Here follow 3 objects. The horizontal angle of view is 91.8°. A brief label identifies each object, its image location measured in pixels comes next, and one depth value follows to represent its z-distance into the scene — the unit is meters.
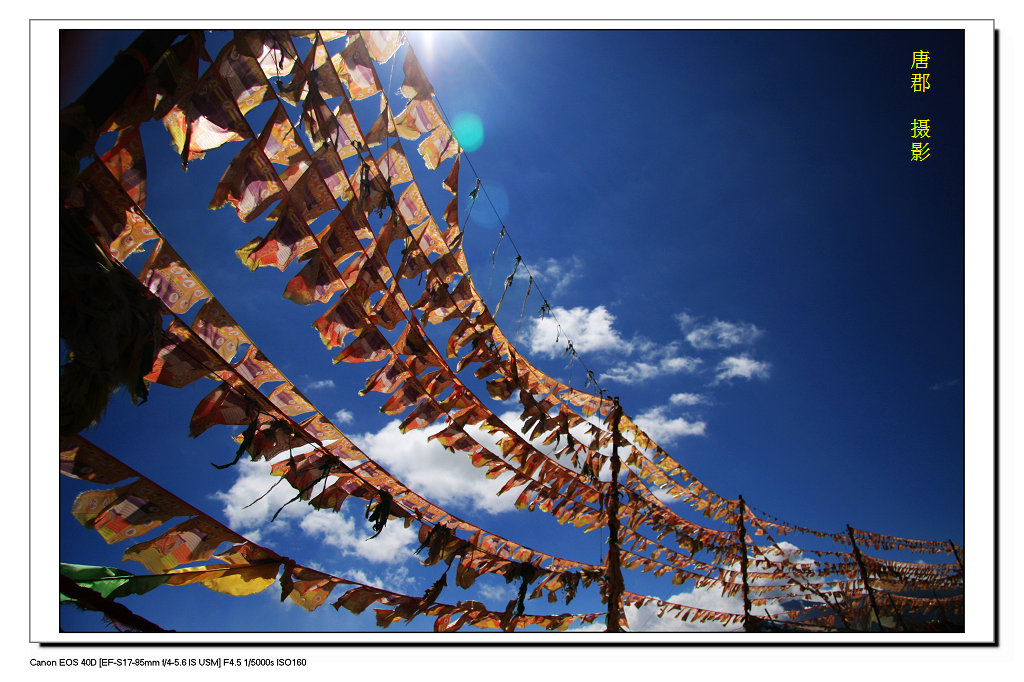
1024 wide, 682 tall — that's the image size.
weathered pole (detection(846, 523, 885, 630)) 10.45
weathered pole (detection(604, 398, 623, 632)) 5.70
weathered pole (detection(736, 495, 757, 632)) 9.20
